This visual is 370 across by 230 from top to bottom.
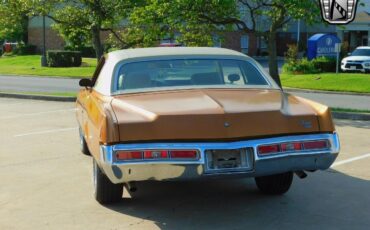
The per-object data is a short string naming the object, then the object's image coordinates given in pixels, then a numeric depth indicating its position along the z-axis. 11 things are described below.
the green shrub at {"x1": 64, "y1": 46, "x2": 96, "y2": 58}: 50.40
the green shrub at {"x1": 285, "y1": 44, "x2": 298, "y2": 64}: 28.66
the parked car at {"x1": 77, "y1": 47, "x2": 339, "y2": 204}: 4.76
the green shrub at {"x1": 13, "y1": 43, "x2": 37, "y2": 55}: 55.55
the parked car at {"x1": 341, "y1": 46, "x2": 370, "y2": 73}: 29.56
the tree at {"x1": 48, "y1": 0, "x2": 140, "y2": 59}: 19.52
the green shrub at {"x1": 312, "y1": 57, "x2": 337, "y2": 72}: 28.19
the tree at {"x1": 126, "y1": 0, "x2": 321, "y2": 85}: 14.59
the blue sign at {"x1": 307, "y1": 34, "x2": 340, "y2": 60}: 32.84
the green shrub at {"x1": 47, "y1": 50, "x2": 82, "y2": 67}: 38.66
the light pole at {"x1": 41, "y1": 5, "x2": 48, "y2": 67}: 39.28
